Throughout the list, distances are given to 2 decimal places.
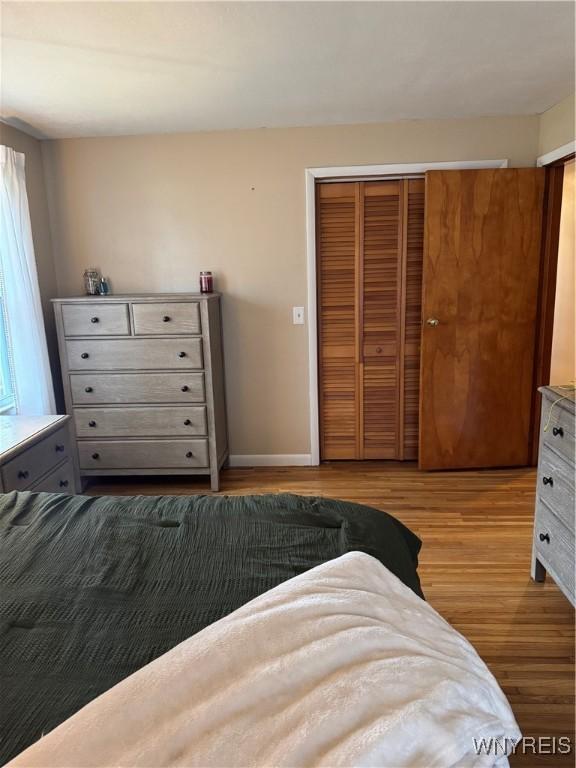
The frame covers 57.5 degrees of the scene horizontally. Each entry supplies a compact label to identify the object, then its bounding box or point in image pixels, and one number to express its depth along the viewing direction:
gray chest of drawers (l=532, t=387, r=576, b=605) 1.95
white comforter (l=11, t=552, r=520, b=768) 0.75
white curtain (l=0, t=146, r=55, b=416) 2.93
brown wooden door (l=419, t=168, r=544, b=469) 3.27
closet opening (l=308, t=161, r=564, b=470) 3.29
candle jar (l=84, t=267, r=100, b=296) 3.51
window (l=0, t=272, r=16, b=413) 3.03
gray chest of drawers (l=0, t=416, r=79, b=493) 1.99
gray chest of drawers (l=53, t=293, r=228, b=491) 3.16
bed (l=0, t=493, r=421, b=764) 0.96
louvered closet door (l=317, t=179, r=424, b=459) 3.47
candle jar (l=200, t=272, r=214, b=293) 3.42
